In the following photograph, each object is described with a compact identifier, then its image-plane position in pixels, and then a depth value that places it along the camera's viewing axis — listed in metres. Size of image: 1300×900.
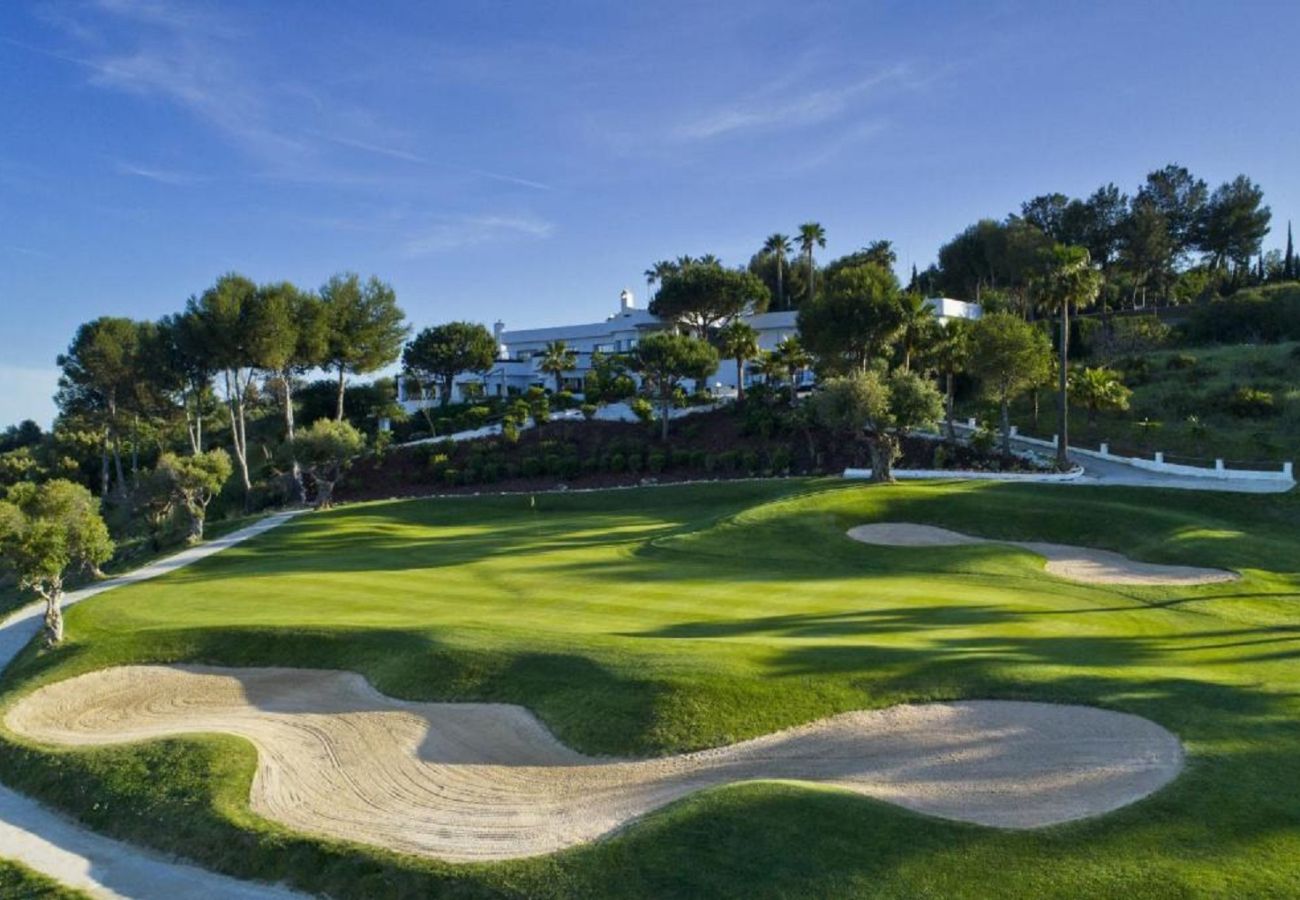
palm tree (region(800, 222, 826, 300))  92.00
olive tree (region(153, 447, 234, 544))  43.56
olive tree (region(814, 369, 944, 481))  41.31
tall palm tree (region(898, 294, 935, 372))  53.66
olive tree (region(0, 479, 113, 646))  23.58
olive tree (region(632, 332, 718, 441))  63.91
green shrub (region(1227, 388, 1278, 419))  52.94
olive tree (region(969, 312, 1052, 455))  50.43
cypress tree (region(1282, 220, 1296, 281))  93.69
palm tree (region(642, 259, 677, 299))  100.19
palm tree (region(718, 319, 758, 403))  64.19
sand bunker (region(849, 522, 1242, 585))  26.20
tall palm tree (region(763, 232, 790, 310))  96.06
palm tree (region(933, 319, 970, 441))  52.78
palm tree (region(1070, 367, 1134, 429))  51.56
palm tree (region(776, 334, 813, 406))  64.06
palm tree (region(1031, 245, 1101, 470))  43.78
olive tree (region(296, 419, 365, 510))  53.16
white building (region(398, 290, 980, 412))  87.12
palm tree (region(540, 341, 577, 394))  81.88
